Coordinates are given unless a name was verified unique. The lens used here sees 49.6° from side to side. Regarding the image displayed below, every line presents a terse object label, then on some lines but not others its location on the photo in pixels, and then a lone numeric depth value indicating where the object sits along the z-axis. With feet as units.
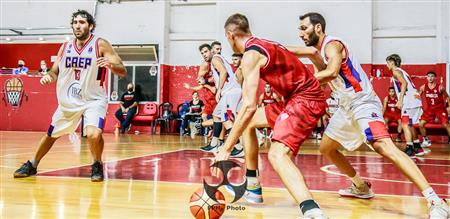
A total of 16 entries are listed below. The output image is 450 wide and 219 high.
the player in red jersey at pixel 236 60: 26.86
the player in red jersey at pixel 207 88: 30.60
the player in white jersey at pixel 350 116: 12.01
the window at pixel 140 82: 58.59
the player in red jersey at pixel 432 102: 36.96
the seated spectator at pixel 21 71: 55.72
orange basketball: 10.48
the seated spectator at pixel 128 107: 55.47
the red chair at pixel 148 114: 56.32
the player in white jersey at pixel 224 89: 26.78
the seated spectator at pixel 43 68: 57.31
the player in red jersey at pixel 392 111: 49.06
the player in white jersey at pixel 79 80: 17.53
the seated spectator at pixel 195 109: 52.54
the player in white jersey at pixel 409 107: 28.33
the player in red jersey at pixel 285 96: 9.80
